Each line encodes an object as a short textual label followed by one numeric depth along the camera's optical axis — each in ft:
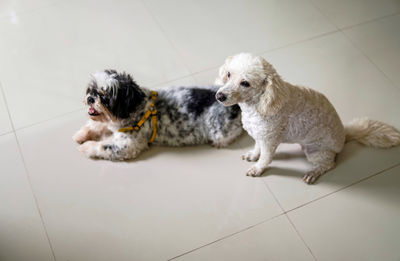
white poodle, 5.87
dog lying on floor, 7.52
